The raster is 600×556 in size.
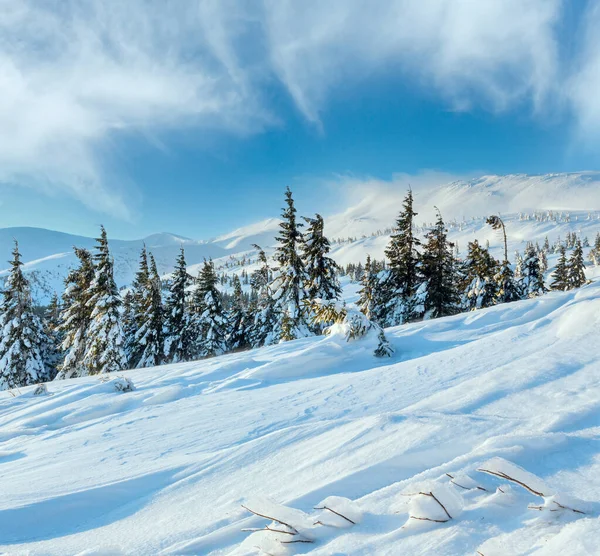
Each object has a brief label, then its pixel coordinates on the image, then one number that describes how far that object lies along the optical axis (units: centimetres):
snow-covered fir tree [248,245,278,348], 2502
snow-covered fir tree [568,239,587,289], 3819
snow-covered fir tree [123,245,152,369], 2702
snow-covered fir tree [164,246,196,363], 2721
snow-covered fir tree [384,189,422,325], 2261
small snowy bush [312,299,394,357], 860
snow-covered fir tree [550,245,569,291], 3978
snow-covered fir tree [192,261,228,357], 2712
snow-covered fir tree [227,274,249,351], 3347
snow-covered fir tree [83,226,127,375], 2127
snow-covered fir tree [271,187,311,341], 2094
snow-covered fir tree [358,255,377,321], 2237
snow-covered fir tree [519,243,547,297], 3212
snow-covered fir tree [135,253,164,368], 2636
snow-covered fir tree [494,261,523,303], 2347
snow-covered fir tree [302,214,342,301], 2117
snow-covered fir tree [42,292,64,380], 3111
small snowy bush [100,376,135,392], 732
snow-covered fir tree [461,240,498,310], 2430
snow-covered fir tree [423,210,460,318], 2194
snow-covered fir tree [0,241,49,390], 2192
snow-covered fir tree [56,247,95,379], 2288
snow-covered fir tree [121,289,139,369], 2762
